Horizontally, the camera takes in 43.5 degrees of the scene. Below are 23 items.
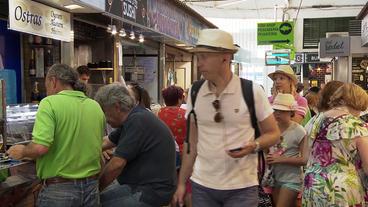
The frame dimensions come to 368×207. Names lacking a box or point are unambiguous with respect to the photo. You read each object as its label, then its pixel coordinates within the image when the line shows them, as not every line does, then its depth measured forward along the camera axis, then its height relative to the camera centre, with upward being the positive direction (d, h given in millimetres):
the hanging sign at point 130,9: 6562 +972
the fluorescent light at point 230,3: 21084 +3196
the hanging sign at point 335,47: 13672 +798
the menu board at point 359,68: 14406 +155
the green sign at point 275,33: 18922 +1661
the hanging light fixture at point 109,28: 7437 +713
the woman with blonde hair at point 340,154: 3156 -570
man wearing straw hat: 2564 -326
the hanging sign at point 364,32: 11539 +1078
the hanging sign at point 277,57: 19547 +678
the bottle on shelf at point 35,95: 6598 -330
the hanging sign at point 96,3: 5715 +879
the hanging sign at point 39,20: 4926 +616
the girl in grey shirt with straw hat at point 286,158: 3896 -720
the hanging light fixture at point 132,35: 8562 +692
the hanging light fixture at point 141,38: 9178 +681
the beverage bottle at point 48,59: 6738 +190
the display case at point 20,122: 3933 -461
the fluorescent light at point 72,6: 5805 +838
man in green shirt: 2795 -460
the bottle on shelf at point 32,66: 6695 +86
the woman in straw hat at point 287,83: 5012 -113
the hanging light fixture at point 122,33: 7905 +684
